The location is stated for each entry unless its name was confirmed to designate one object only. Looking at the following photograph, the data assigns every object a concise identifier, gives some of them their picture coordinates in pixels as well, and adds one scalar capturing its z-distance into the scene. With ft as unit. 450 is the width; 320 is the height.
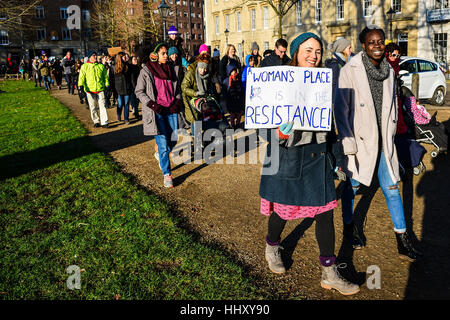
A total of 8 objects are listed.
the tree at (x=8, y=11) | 55.06
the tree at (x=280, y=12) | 81.81
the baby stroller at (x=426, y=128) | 22.65
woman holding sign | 10.12
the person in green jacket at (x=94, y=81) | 35.86
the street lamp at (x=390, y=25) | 96.77
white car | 46.55
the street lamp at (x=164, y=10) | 53.76
